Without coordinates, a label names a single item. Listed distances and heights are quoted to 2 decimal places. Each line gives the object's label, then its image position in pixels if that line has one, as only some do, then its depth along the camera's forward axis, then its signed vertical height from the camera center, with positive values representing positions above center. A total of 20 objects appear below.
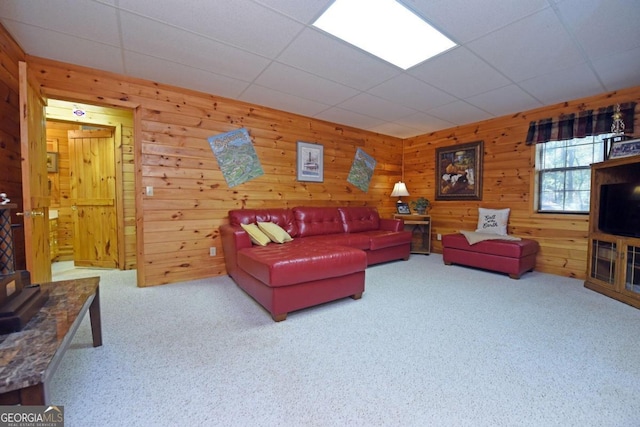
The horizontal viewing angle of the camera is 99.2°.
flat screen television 2.64 -0.05
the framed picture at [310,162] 4.20 +0.65
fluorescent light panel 1.88 +1.34
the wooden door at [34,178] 1.99 +0.19
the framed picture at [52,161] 4.51 +0.67
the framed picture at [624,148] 2.79 +0.59
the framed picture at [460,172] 4.40 +0.55
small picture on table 5.04 -0.10
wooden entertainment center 2.58 -0.48
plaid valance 3.04 +0.99
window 3.43 +0.43
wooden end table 4.78 -0.49
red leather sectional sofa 2.24 -0.52
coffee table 0.84 -0.53
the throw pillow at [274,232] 3.15 -0.34
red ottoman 3.34 -0.66
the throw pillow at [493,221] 4.01 -0.25
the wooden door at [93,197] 3.92 +0.07
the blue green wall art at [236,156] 3.45 +0.62
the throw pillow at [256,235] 2.96 -0.36
